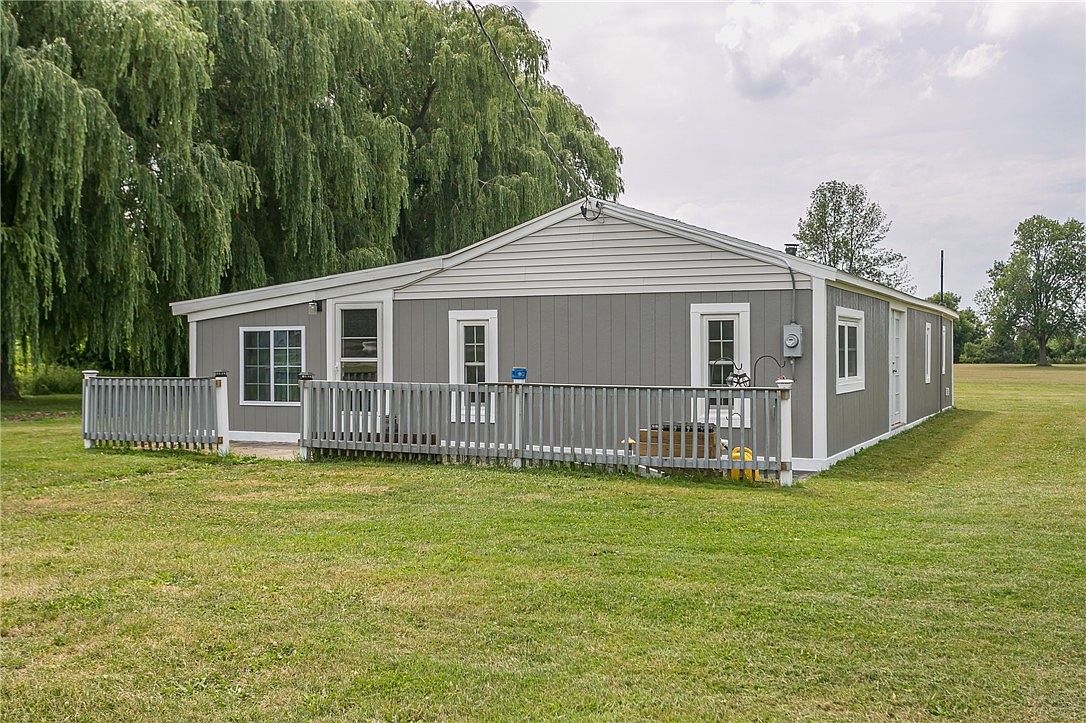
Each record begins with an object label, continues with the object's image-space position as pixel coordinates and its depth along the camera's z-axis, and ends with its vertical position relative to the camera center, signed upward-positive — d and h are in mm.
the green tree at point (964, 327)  70562 +2491
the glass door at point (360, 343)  13148 +267
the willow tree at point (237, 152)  15297 +4068
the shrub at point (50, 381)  26062 -435
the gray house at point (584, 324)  10797 +479
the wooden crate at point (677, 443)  9500 -810
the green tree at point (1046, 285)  70688 +5400
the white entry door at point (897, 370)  15617 -165
